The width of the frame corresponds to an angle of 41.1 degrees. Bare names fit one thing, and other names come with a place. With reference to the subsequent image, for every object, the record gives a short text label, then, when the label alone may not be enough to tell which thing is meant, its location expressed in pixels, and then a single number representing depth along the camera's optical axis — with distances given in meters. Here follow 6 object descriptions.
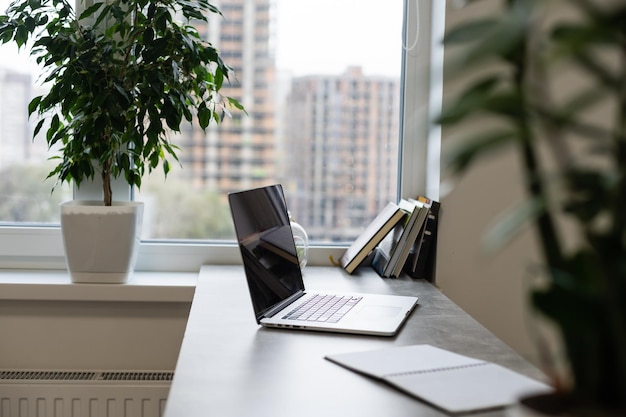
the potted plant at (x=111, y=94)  2.23
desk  1.18
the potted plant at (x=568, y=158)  0.59
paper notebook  1.19
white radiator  2.41
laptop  1.70
